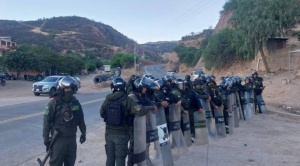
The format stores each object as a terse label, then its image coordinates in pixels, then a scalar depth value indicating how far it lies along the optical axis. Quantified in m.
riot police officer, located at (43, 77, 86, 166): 3.35
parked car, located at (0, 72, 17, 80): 33.36
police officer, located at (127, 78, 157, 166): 3.95
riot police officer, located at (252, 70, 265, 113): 10.41
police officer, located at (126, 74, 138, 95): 4.34
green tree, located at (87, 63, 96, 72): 57.37
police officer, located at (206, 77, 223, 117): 6.57
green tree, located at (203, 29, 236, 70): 30.24
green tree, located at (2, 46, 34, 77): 33.07
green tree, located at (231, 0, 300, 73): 22.91
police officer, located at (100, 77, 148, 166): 3.50
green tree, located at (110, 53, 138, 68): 57.40
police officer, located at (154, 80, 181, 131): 4.97
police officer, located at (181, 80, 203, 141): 5.62
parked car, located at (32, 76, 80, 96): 17.92
